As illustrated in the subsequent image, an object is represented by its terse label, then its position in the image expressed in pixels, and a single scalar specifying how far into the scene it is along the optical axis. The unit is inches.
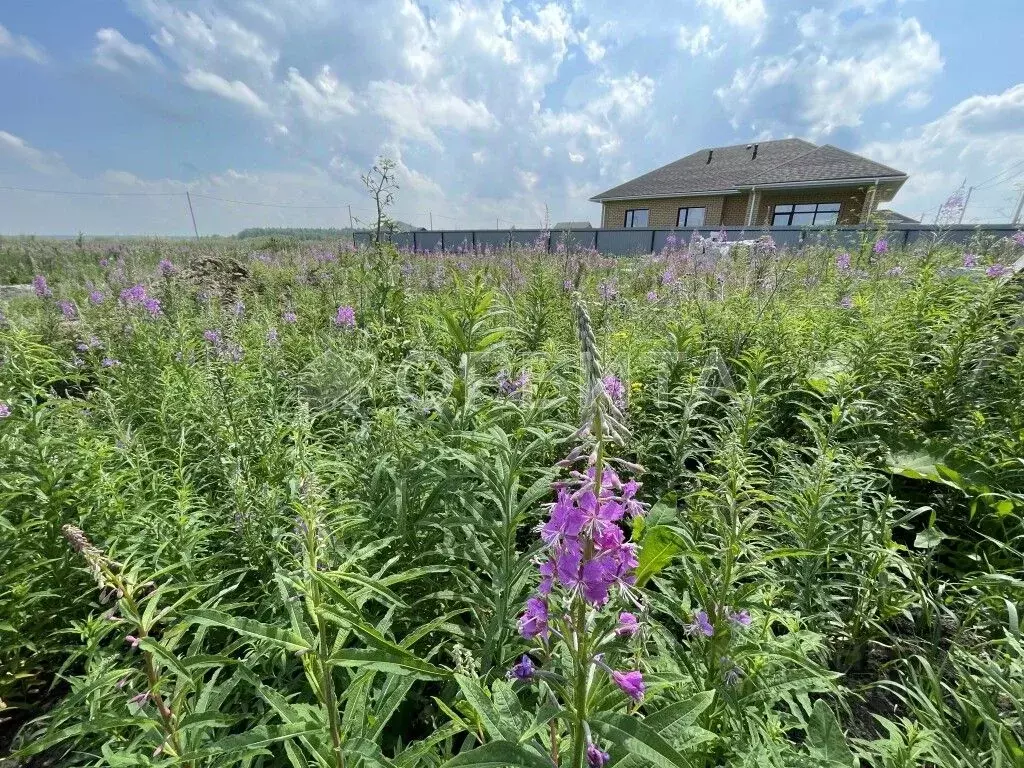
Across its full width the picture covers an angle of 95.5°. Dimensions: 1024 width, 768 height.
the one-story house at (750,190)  946.7
